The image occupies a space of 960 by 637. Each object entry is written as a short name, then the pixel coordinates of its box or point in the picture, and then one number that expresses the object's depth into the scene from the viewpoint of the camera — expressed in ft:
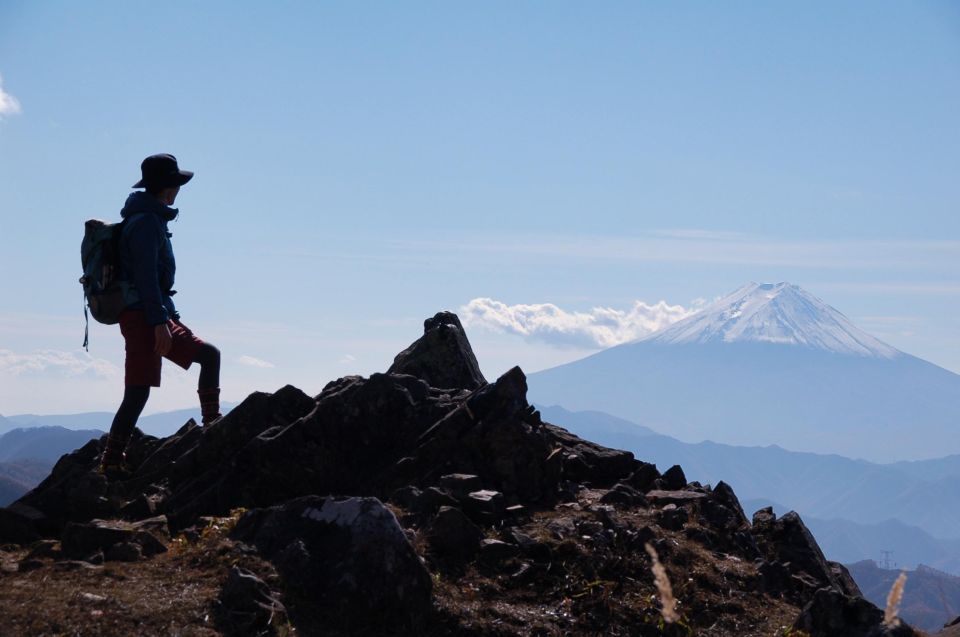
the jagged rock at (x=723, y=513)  40.42
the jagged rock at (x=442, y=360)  57.31
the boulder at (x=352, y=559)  28.53
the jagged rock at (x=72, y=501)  38.45
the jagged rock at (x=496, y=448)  40.11
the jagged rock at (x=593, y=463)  45.55
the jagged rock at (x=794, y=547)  38.99
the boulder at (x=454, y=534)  32.55
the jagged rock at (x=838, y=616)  30.14
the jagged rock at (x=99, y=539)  31.76
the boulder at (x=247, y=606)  26.21
